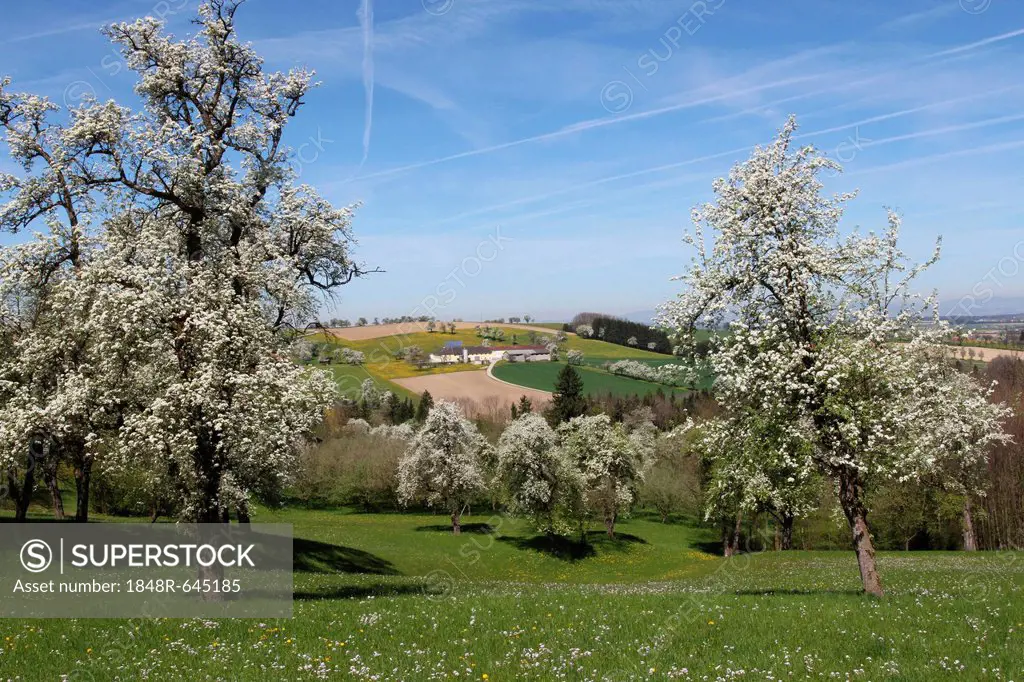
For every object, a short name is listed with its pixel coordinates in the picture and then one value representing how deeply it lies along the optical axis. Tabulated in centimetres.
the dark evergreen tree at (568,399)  10844
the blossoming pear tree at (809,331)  1795
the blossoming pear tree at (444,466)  7044
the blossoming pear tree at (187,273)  1875
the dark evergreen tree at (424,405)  12825
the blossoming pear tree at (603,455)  7319
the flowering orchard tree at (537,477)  6203
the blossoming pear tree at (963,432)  3925
